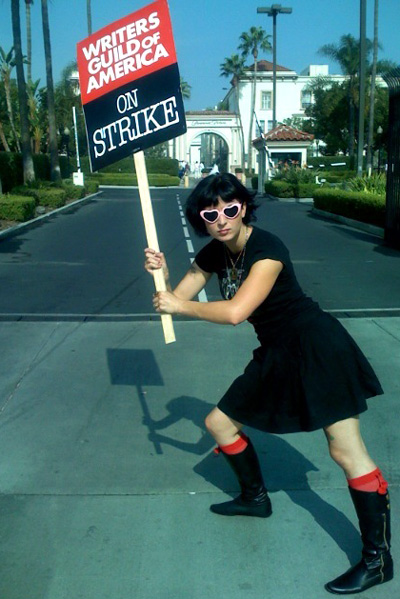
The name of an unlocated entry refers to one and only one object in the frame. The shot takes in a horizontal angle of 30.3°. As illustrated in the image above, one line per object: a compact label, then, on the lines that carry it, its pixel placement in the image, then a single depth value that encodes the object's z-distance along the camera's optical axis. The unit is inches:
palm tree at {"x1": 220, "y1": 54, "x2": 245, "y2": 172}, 3344.0
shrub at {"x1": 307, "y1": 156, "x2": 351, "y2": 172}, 2507.9
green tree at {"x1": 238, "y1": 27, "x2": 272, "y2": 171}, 3083.2
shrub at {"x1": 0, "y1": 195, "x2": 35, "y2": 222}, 801.6
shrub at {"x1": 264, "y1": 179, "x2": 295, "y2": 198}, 1323.8
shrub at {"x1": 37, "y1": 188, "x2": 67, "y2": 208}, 1064.8
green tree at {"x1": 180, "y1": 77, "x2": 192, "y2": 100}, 4122.0
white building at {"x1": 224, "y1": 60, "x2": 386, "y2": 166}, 3469.5
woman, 117.8
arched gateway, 2920.8
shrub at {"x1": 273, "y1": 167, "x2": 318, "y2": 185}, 1371.8
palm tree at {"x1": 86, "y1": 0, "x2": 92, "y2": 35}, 1856.5
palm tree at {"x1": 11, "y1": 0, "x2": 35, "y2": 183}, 1055.6
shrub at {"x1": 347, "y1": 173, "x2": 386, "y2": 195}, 823.1
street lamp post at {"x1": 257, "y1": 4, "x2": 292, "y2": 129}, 1515.7
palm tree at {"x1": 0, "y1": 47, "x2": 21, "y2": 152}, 1892.2
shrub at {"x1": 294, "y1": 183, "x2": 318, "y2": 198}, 1316.4
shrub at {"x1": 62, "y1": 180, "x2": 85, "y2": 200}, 1261.1
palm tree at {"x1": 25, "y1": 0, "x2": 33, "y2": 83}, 2184.1
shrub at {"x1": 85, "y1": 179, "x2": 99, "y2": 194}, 1520.8
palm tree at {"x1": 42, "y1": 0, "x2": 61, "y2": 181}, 1332.4
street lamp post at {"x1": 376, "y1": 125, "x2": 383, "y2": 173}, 2101.0
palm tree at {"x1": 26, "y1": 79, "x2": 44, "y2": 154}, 1977.1
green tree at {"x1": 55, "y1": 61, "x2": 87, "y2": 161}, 2320.4
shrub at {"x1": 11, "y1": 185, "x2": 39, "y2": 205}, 1033.5
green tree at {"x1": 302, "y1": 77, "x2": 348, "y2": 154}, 2444.6
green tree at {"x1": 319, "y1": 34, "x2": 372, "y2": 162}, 2289.6
